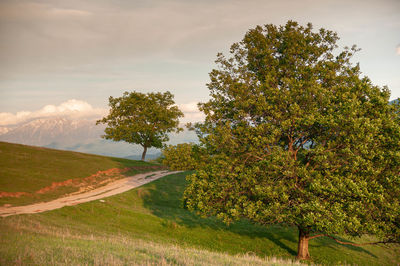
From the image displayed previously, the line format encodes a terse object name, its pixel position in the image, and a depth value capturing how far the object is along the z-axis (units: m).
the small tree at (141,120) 69.44
